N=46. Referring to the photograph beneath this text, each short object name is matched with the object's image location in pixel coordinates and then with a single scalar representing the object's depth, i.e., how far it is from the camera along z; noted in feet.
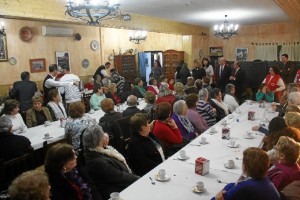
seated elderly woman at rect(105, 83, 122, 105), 22.70
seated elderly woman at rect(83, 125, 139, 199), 8.99
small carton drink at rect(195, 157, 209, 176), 9.14
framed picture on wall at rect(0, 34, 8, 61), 25.28
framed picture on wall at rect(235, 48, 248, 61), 47.50
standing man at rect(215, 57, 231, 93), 30.17
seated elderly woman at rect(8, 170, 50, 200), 6.25
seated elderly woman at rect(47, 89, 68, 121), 18.07
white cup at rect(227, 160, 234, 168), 9.75
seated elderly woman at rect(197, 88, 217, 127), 16.63
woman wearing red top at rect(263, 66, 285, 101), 24.17
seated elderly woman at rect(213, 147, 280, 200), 6.75
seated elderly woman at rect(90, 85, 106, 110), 21.06
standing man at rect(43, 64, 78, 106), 22.17
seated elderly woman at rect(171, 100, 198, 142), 13.97
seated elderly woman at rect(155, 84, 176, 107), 19.48
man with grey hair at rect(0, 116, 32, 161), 11.48
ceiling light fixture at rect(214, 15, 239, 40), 34.60
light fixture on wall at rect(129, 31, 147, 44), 37.72
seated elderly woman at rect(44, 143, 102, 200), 7.78
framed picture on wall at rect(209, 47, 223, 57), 49.32
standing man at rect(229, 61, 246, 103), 29.19
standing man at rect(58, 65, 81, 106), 22.93
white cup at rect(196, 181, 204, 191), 8.14
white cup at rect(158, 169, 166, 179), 8.87
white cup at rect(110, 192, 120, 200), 7.46
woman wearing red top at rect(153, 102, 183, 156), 12.53
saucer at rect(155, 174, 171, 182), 8.83
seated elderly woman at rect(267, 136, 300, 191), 7.98
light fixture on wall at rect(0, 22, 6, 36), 23.25
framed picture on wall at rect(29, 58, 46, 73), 28.04
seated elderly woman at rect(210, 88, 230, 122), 18.44
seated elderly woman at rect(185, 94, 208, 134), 15.19
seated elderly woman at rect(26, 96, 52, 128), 16.63
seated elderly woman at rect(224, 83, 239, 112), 20.46
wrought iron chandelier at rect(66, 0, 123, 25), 12.42
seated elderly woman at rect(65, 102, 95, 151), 12.83
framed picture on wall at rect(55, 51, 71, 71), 30.02
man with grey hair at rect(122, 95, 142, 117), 16.42
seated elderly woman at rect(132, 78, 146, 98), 26.05
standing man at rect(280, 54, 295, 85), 28.15
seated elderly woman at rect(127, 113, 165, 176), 10.81
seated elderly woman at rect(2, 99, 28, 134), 14.57
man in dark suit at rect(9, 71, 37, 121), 22.02
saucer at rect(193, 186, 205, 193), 8.10
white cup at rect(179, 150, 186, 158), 10.63
